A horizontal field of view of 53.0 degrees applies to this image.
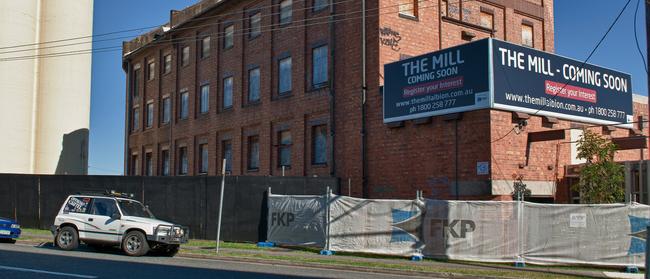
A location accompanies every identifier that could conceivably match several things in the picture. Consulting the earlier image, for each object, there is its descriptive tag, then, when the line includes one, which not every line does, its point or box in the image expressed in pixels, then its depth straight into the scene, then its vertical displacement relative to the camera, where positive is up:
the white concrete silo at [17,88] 39.44 +5.57
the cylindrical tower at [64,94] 42.00 +5.55
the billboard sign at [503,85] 18.59 +2.94
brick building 19.31 +3.13
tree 17.88 +0.19
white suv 16.70 -1.26
